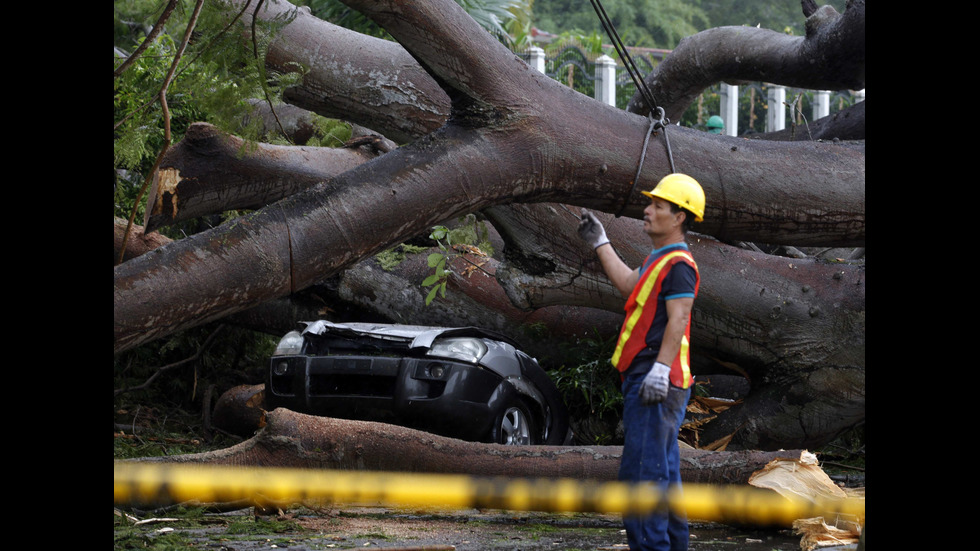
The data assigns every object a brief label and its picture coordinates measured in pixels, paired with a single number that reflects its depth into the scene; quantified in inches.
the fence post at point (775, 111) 1621.6
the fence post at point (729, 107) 1581.0
